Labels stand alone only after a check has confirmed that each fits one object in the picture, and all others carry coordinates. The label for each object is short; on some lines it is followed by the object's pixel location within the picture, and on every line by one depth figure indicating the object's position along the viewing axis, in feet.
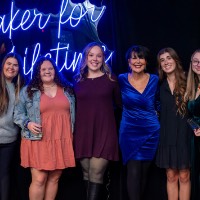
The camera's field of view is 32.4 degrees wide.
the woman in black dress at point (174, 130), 9.41
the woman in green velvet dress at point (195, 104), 9.18
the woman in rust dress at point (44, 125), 9.30
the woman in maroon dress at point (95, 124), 9.38
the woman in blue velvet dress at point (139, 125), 9.66
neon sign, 10.80
